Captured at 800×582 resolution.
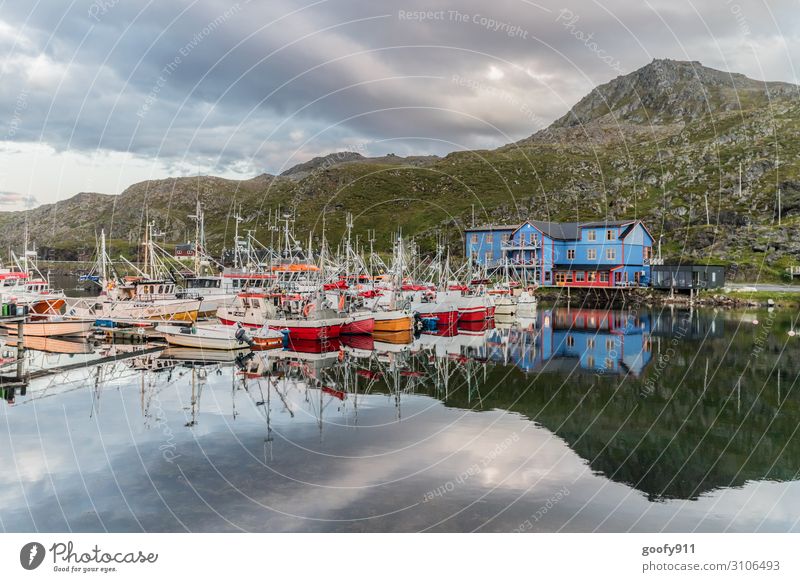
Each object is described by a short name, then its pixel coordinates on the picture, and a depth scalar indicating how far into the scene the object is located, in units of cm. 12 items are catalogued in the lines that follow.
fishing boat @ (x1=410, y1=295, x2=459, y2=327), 6244
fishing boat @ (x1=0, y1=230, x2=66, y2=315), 5500
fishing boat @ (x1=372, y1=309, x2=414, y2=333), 5234
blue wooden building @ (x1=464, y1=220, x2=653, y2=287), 9806
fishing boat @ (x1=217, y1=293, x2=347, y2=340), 4662
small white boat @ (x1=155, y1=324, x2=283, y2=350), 4141
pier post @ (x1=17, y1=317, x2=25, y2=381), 3572
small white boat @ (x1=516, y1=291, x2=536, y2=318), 7388
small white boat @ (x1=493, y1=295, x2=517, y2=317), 7544
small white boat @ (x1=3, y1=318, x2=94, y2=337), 4650
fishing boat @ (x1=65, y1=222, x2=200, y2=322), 5219
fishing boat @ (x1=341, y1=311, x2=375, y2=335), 5200
